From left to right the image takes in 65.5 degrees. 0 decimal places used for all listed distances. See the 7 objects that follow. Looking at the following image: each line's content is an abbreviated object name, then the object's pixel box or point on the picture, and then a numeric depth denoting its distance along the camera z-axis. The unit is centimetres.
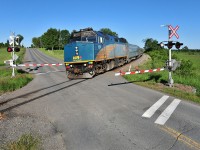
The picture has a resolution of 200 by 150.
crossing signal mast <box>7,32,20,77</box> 1396
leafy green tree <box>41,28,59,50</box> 7623
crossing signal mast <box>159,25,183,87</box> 998
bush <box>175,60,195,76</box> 1588
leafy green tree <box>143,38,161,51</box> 5987
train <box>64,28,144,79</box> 1271
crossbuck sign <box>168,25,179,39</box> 998
